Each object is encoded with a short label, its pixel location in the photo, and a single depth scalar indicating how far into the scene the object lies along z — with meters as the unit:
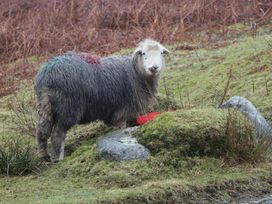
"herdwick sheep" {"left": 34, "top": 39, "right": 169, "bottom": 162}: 17.75
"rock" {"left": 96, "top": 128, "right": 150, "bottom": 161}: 16.58
